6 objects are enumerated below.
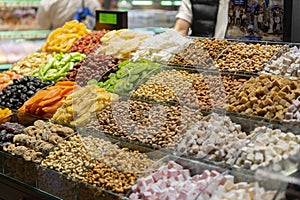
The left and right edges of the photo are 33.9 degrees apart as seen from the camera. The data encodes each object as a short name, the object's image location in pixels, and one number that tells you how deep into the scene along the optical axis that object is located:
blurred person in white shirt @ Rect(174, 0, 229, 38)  4.55
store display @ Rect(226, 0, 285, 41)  3.08
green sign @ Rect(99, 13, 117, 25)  3.88
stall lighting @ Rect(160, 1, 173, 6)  7.41
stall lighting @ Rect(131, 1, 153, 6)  7.43
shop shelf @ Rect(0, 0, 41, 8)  6.16
